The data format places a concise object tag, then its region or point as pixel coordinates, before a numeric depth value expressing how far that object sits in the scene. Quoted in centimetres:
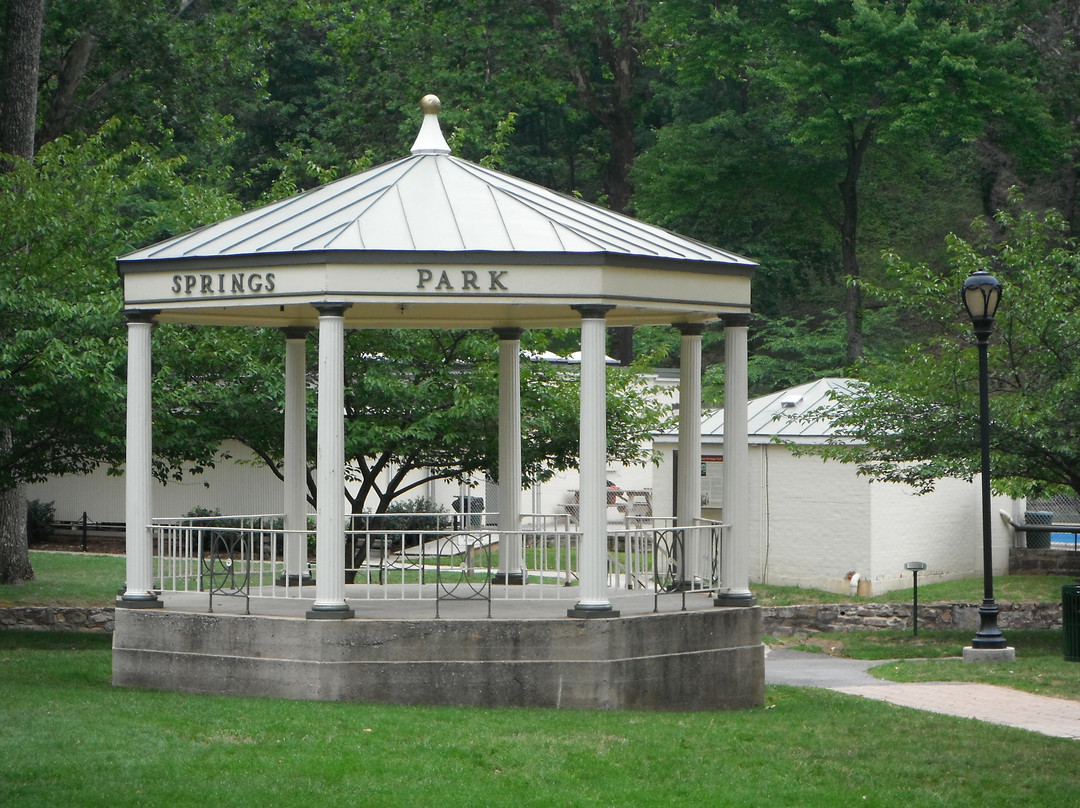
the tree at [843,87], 3894
